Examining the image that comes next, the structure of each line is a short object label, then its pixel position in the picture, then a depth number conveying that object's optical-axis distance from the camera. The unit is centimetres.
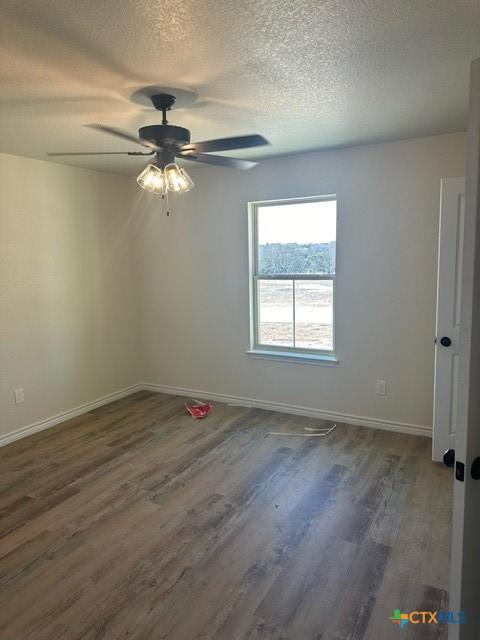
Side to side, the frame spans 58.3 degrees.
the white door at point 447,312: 290
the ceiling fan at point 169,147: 226
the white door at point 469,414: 111
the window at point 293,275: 398
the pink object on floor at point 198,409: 421
